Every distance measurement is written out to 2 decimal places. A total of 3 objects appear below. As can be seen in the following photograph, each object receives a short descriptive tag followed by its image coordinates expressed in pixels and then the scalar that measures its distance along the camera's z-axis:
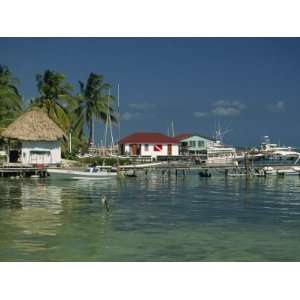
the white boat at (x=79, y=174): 29.92
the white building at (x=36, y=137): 32.69
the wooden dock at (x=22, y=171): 31.40
